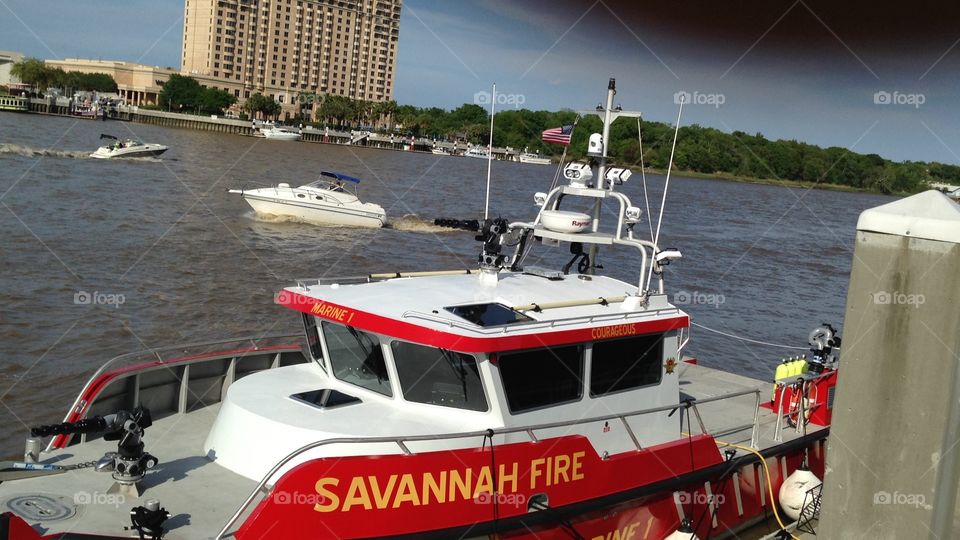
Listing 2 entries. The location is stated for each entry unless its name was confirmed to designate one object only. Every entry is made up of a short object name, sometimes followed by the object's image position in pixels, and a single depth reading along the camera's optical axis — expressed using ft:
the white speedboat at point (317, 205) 94.12
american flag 27.04
